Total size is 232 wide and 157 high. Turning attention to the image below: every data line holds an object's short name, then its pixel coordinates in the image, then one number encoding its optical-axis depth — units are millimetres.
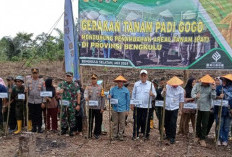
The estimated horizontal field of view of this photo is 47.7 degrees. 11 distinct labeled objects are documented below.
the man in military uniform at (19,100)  6895
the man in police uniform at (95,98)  6520
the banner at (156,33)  7020
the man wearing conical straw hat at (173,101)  6375
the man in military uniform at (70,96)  6660
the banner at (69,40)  7148
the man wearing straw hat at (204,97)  6176
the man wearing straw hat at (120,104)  6516
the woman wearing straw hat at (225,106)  6199
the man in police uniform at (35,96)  6746
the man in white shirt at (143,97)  6492
